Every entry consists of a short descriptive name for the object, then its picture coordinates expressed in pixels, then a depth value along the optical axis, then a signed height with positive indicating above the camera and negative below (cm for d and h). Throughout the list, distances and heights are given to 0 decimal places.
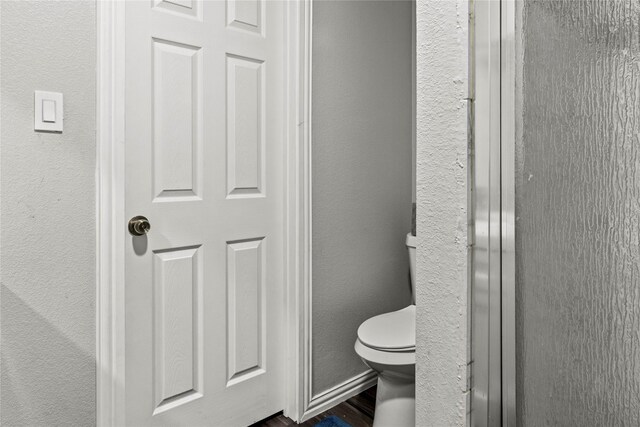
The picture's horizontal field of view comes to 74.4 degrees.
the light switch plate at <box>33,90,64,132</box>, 115 +29
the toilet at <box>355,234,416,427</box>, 151 -55
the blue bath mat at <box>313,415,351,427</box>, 168 -84
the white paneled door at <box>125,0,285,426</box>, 136 +2
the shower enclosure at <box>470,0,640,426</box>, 57 +0
